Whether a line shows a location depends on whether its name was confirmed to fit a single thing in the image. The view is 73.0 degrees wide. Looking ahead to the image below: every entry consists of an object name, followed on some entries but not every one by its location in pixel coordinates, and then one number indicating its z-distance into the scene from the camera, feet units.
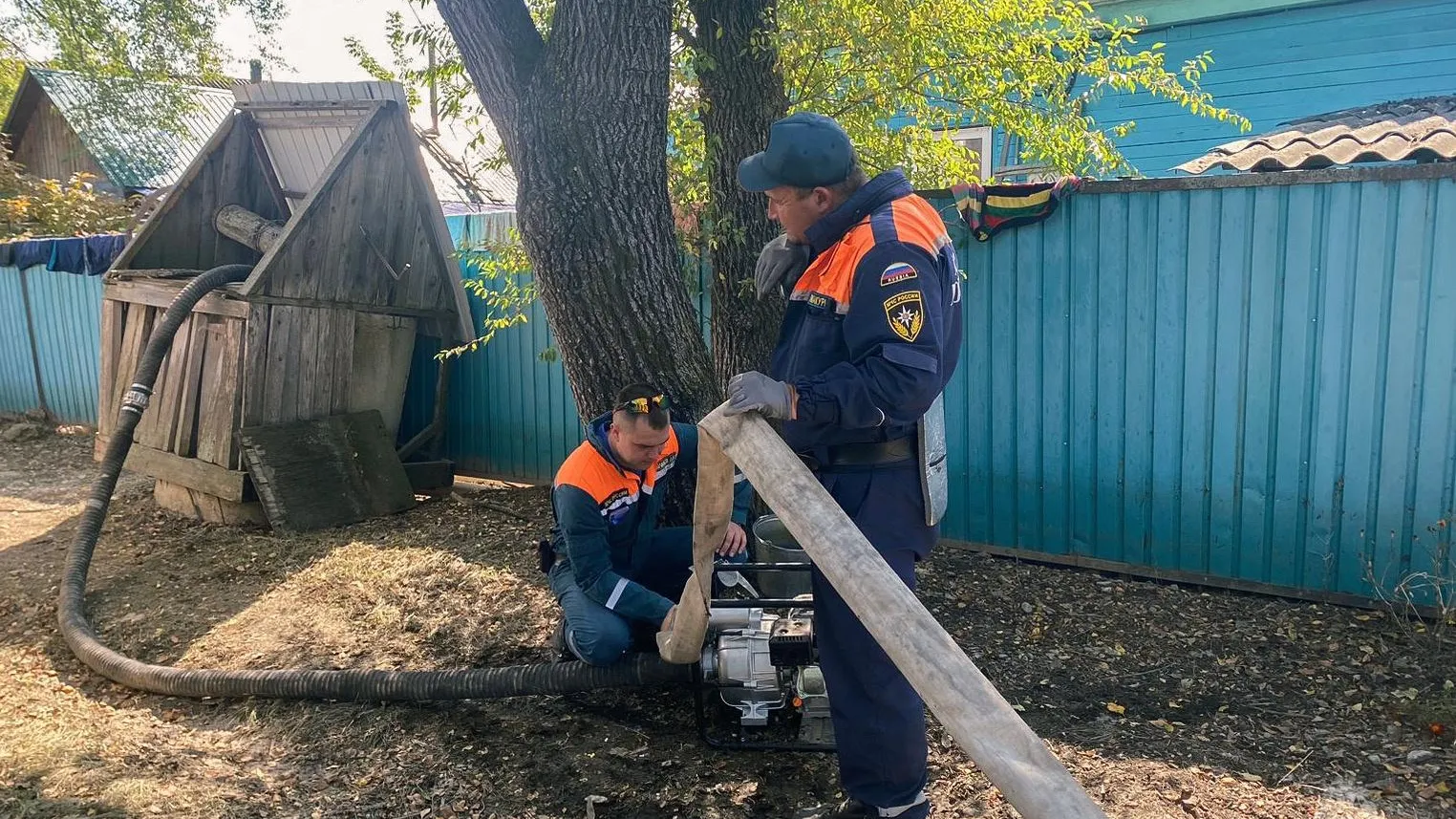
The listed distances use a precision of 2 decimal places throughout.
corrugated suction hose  11.27
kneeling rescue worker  11.37
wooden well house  20.24
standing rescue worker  7.67
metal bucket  11.96
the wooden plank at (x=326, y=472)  19.69
